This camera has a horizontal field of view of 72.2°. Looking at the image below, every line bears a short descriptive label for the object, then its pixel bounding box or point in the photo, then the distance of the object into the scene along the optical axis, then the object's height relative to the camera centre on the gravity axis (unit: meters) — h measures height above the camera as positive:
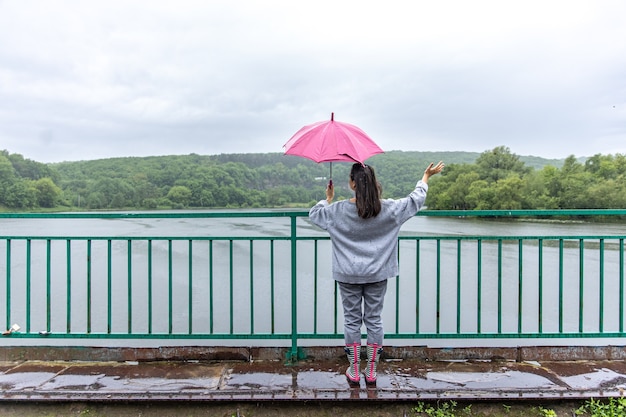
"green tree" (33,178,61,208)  37.50 +0.77
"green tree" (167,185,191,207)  38.09 +0.53
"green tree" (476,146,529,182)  59.09 +5.73
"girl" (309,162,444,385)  2.72 -0.24
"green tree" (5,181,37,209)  35.66 +0.37
